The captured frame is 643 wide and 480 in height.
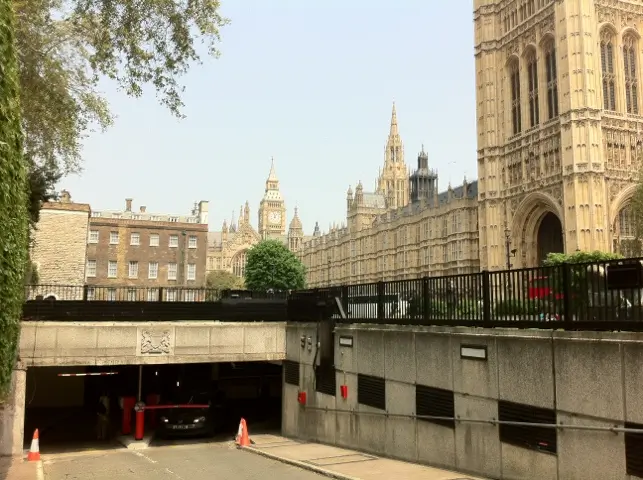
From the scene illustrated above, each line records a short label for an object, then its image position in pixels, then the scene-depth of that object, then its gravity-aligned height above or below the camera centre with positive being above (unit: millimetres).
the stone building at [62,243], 42438 +5616
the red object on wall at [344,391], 16406 -1986
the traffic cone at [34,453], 16359 -3792
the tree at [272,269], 86312 +7587
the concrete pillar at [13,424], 17109 -3113
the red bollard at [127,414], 21969 -3591
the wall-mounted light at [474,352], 11305 -603
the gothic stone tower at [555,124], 54688 +20258
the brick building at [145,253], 58656 +6777
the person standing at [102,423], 21141 -3781
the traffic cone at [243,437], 18672 -3791
